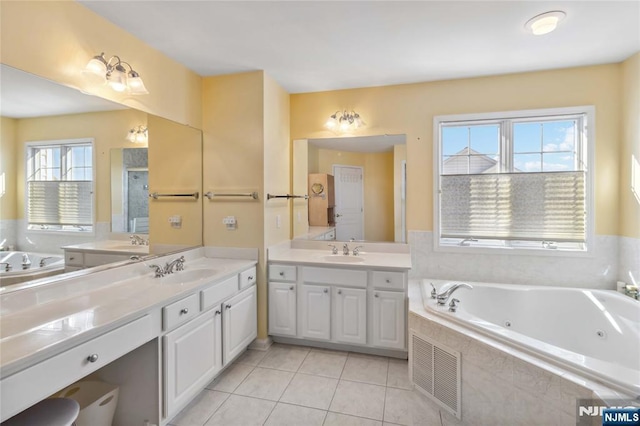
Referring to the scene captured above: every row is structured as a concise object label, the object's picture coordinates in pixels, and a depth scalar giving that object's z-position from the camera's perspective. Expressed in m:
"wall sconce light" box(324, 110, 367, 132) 3.17
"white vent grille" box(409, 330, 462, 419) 1.93
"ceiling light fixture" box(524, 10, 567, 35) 1.92
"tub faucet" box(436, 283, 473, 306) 2.28
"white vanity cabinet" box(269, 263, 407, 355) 2.58
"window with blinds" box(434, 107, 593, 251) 2.75
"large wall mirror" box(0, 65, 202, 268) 1.63
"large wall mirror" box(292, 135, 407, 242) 3.14
